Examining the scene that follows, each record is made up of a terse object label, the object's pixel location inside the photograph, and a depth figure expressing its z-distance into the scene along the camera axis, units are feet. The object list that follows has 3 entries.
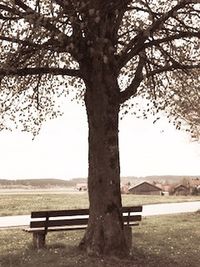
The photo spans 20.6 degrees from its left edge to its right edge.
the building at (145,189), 205.58
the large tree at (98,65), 40.78
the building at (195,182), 191.14
